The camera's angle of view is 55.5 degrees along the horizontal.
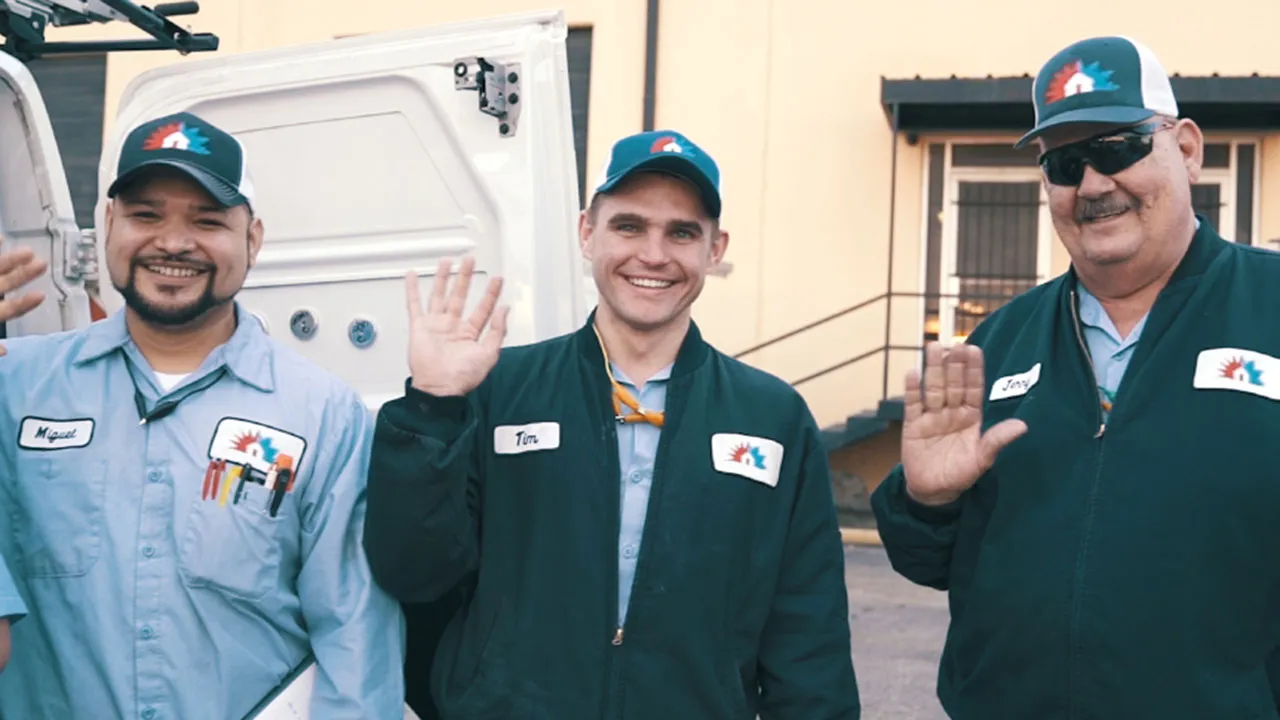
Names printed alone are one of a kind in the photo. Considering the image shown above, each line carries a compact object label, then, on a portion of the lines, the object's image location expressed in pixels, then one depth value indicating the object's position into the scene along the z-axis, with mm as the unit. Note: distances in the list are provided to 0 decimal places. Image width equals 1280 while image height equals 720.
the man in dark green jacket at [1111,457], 2145
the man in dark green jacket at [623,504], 2250
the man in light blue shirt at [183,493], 2137
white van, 3625
